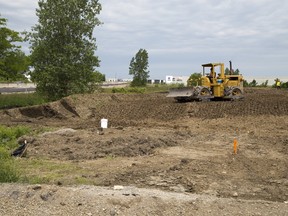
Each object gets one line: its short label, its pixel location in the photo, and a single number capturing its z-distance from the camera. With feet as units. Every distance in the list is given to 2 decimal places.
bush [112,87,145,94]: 116.43
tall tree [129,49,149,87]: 176.24
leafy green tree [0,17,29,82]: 87.45
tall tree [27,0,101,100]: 89.61
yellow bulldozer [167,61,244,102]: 83.61
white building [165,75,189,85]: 340.67
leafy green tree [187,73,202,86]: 87.56
